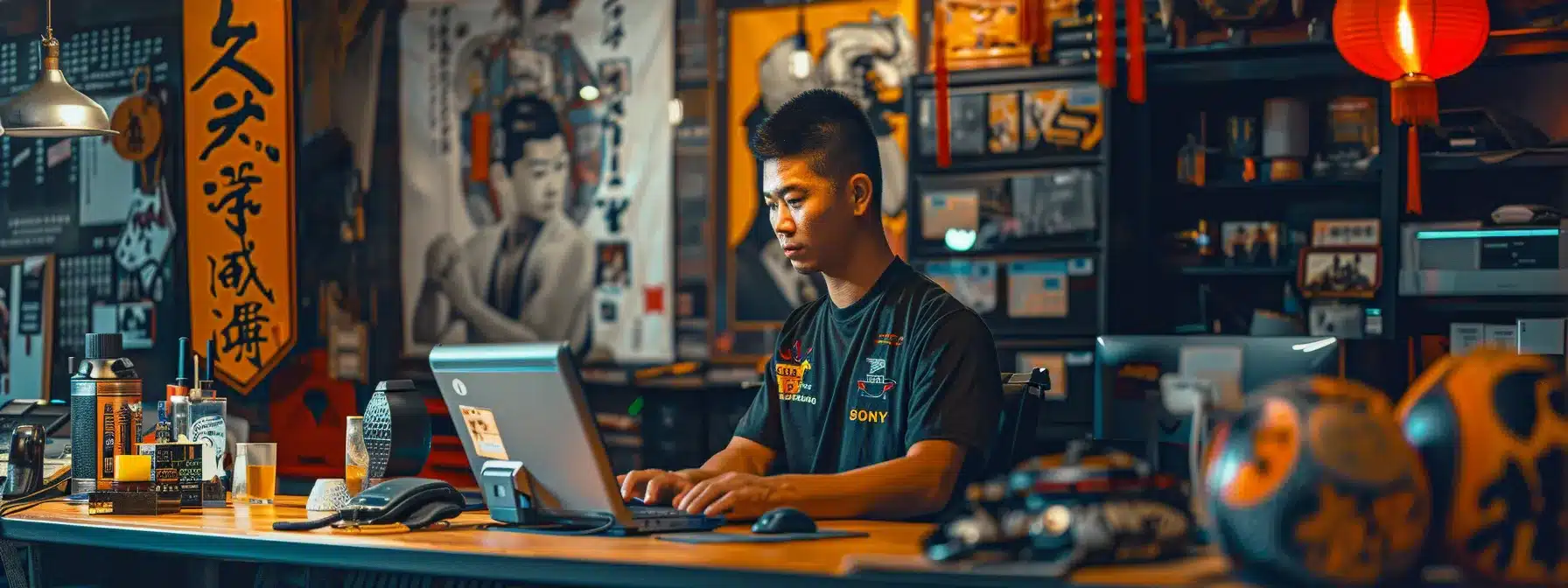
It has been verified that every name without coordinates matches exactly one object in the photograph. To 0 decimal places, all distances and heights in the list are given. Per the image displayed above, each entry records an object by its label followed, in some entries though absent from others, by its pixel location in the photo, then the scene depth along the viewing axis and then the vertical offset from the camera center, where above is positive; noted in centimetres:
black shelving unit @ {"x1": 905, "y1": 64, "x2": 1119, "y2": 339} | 535 +41
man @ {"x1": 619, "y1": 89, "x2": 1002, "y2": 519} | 251 -12
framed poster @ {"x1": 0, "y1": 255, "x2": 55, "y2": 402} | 750 -11
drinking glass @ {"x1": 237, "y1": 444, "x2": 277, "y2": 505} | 302 -32
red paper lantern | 437 +67
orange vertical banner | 647 +47
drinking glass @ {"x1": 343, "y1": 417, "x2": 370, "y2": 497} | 281 -28
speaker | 275 -23
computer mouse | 216 -31
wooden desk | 181 -33
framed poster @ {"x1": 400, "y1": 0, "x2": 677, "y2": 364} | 637 +50
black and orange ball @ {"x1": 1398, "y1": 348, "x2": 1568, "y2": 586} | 160 -19
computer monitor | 262 -13
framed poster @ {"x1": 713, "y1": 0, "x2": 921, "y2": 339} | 592 +76
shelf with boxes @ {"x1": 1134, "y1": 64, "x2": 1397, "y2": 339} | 530 +30
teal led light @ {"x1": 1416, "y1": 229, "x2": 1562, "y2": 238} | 505 +17
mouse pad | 212 -32
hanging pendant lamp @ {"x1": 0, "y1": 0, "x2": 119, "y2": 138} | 433 +52
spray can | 298 -19
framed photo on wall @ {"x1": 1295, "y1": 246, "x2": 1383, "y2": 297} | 526 +5
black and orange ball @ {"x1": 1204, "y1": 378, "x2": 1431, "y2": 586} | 154 -20
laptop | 213 -18
